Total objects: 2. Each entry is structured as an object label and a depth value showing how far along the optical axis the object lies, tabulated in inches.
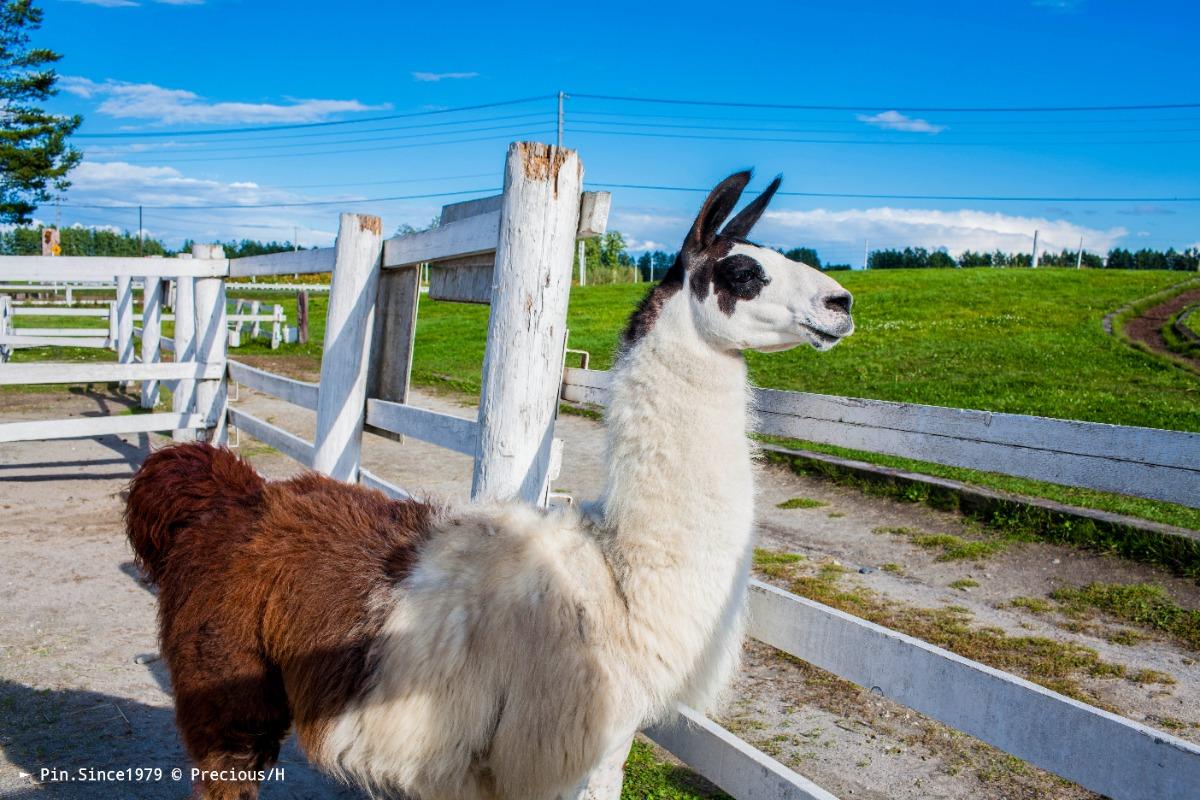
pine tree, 1512.1
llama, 93.7
